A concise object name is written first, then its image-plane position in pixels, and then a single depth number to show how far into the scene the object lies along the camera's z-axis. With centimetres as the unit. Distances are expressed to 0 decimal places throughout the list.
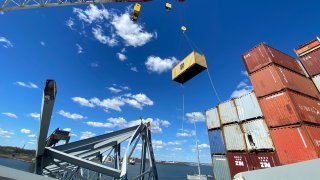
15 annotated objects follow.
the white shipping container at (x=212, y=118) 2949
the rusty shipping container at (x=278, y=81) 2205
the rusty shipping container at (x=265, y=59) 2458
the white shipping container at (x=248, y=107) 2420
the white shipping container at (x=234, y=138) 2461
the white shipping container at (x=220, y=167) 2582
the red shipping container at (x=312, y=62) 2494
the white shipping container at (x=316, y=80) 2513
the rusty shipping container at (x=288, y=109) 1975
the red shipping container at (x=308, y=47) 2622
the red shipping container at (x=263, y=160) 2053
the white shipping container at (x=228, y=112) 2692
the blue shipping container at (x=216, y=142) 2735
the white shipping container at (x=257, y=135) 2195
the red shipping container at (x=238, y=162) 2316
